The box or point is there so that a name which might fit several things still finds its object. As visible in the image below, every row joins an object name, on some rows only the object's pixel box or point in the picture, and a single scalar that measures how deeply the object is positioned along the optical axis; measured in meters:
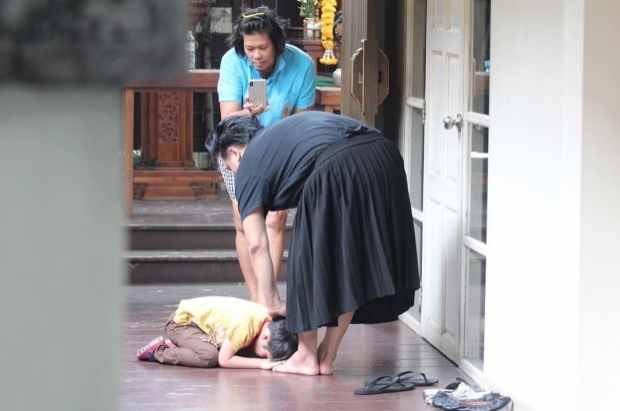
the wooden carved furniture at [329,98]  13.09
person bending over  7.83
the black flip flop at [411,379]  8.11
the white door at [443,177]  8.53
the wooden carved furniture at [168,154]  15.41
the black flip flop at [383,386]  7.89
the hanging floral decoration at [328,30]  16.42
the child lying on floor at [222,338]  8.56
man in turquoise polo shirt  9.71
